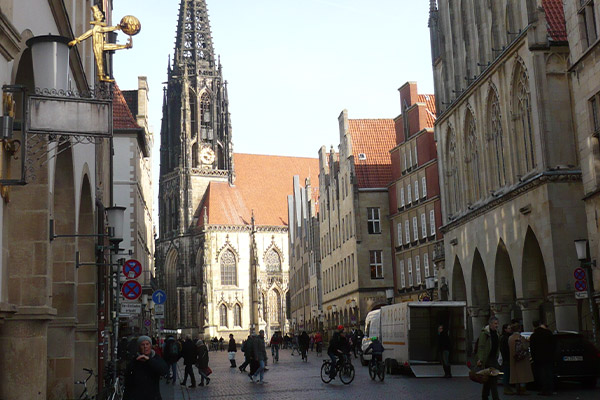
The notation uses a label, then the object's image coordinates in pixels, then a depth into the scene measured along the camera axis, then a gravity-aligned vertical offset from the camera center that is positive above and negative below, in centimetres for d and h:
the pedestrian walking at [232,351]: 3962 -28
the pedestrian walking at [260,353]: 2575 -28
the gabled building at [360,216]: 5562 +807
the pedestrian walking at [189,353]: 2670 -19
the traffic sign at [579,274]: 2117 +134
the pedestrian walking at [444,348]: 2395 -35
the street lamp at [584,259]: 2118 +175
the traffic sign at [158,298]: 2445 +141
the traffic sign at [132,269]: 1858 +170
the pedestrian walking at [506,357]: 1736 -49
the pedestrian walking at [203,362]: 2641 -48
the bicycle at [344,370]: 2398 -82
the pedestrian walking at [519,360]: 1678 -54
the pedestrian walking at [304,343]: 4562 -7
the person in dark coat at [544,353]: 1719 -43
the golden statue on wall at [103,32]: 1088 +427
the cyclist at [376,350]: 2477 -33
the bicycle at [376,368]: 2423 -83
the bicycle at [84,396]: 1411 -73
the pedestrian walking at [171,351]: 2612 -10
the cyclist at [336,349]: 2391 -24
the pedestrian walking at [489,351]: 1473 -30
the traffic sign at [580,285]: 2114 +107
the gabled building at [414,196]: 4803 +812
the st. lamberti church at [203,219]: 9831 +1466
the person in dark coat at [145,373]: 898 -26
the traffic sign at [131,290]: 1794 +122
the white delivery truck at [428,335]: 2588 +3
